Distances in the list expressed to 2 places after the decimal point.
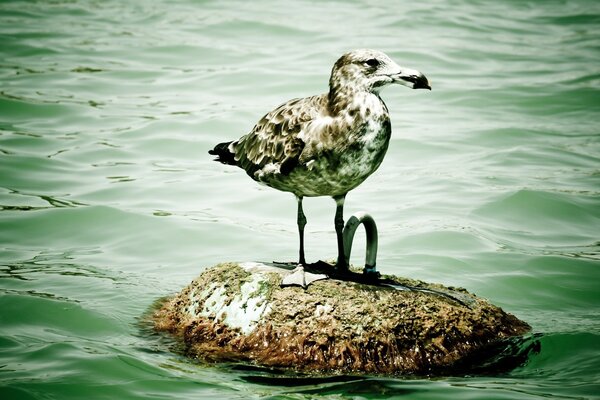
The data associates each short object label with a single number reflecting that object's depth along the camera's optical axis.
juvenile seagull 11.95
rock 11.73
